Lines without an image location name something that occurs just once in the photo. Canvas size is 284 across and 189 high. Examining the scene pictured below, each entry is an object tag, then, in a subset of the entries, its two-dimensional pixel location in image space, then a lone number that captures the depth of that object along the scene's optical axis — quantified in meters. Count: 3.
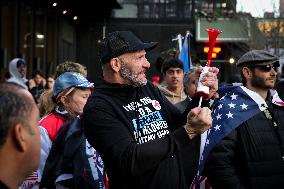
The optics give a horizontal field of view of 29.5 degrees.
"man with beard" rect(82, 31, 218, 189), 3.15
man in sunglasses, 4.28
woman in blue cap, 4.53
